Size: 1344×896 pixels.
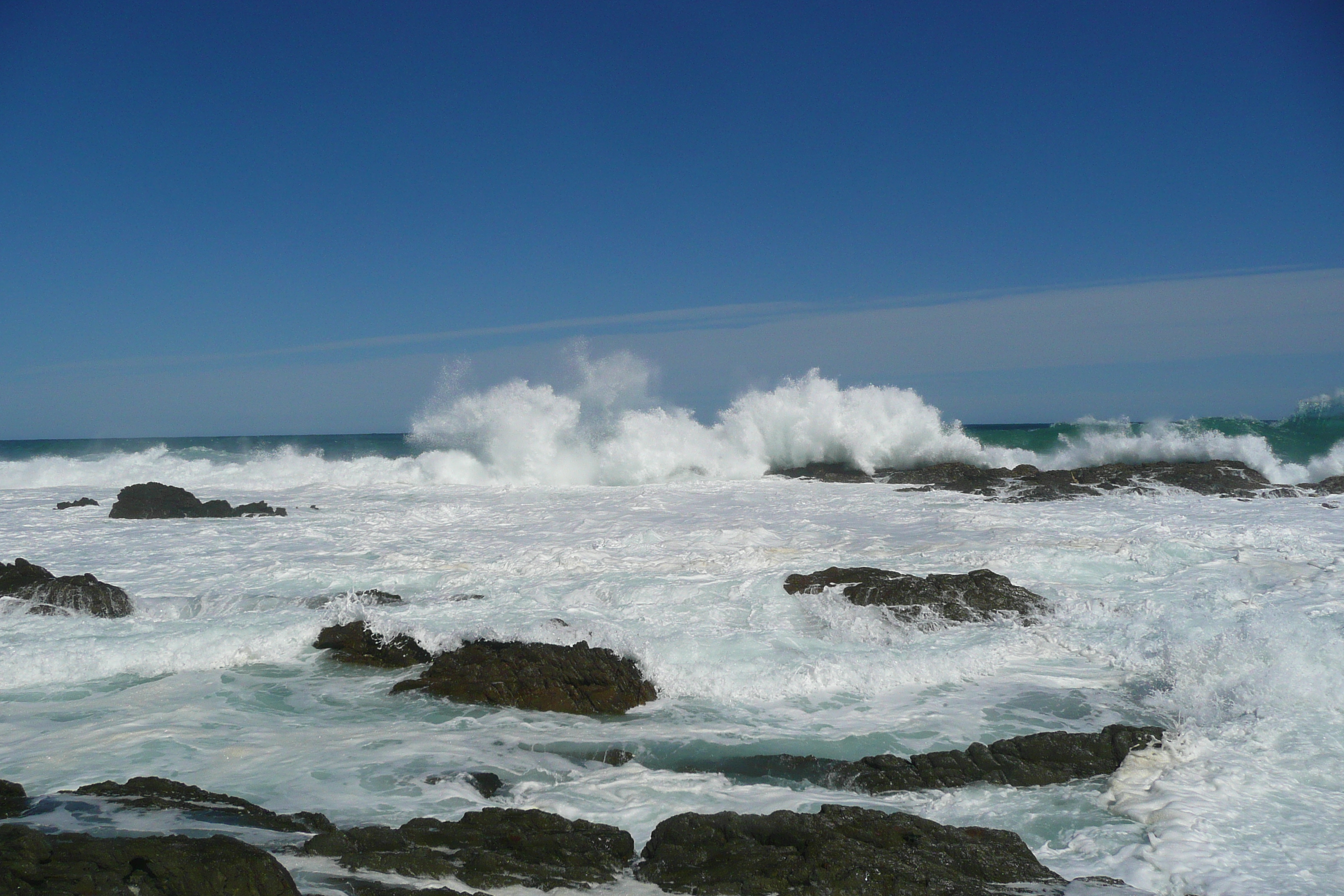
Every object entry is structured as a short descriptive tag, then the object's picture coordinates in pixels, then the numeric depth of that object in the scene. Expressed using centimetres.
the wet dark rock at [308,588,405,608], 874
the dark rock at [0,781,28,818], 386
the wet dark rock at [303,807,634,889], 336
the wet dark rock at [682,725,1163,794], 475
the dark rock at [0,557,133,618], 847
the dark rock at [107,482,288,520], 1606
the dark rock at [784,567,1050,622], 806
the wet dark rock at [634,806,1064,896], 334
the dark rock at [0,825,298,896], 286
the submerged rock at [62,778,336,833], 386
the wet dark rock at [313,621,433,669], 733
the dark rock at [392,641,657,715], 627
